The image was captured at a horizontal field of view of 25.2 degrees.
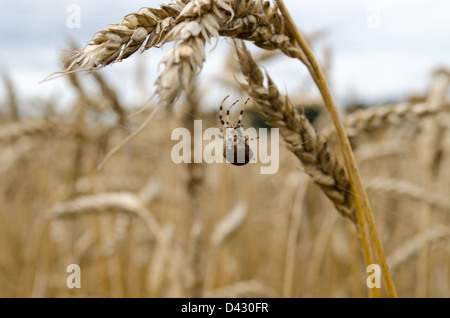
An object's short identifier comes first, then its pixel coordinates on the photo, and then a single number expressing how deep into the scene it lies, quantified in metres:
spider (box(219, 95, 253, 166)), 0.34
